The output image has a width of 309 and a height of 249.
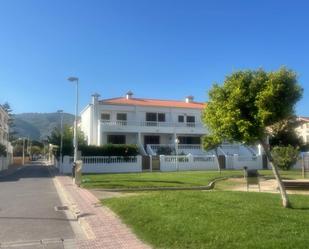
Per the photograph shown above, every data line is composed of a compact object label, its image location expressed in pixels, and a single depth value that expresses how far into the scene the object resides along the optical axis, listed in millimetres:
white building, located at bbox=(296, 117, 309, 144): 52511
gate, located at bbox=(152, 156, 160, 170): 23532
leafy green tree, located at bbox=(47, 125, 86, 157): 23229
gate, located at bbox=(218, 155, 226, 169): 25221
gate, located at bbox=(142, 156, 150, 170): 23608
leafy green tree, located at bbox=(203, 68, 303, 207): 6528
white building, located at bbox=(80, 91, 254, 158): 27726
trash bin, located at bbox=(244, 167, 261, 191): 11330
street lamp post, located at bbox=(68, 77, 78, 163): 17075
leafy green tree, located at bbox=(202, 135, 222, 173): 20443
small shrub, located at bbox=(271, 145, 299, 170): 20894
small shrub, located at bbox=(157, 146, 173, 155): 27138
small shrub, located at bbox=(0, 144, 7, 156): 30330
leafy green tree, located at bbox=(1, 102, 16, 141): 60713
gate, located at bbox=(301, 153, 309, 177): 24614
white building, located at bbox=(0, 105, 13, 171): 38705
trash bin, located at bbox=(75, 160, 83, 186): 14100
